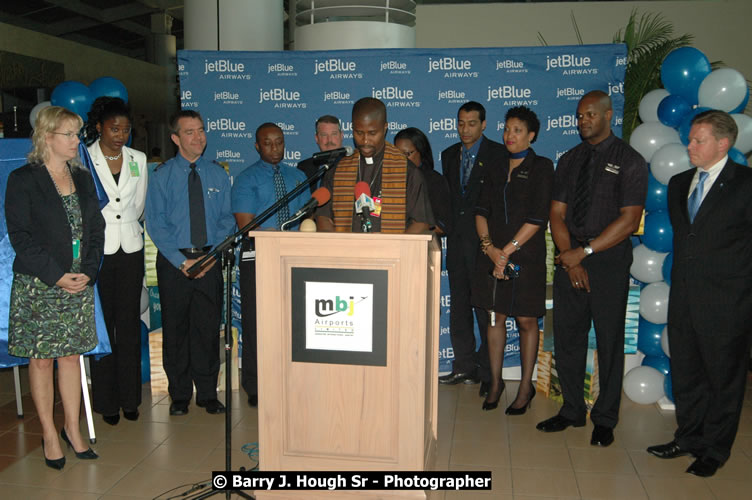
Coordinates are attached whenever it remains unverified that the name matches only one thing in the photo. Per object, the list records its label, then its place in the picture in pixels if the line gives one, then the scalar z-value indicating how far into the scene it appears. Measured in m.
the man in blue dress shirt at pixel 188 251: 4.07
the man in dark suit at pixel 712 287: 3.25
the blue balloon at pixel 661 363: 4.48
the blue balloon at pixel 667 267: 4.16
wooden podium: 2.62
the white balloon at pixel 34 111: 4.54
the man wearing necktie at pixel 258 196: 4.21
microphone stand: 2.58
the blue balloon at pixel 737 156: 3.89
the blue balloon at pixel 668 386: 4.29
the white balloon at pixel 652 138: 4.31
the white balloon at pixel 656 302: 4.35
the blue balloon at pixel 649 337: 4.48
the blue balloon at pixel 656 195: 4.27
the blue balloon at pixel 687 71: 4.18
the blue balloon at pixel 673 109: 4.21
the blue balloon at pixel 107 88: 4.38
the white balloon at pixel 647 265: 4.37
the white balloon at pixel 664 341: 4.30
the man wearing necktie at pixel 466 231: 4.44
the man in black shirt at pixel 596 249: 3.64
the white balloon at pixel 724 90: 3.98
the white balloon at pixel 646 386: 4.39
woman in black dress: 3.98
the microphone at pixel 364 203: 2.54
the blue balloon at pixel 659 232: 4.22
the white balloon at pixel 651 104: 4.52
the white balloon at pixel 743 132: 4.03
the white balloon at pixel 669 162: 4.04
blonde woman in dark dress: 3.20
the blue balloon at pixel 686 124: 4.04
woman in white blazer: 3.89
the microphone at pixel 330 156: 2.64
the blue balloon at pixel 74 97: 4.33
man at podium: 3.10
